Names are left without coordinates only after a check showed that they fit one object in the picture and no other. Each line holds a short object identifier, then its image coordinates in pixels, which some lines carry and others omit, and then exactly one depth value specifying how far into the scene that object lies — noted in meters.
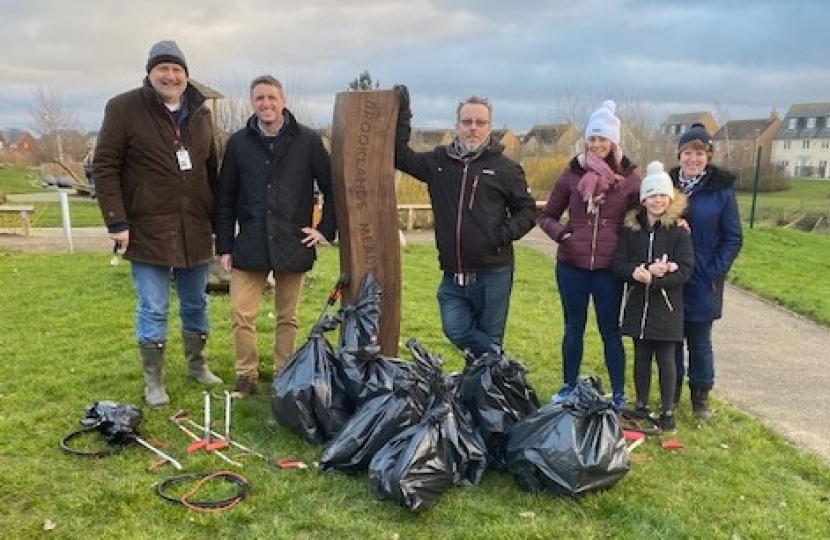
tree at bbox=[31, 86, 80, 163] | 38.09
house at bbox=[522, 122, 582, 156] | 22.59
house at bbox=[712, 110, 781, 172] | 64.44
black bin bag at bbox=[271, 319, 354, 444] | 4.09
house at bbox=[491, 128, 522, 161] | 23.58
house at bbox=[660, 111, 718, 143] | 56.84
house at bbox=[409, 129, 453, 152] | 38.73
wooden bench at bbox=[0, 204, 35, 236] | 13.94
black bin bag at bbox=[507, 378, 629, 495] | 3.55
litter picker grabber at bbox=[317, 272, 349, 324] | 4.65
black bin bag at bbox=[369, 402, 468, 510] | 3.36
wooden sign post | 4.45
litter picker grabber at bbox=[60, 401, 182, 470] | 4.03
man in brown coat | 4.32
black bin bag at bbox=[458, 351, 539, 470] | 3.92
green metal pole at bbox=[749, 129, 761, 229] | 17.23
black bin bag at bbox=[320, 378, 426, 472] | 3.71
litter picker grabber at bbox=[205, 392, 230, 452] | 4.04
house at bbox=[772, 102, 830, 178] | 67.75
